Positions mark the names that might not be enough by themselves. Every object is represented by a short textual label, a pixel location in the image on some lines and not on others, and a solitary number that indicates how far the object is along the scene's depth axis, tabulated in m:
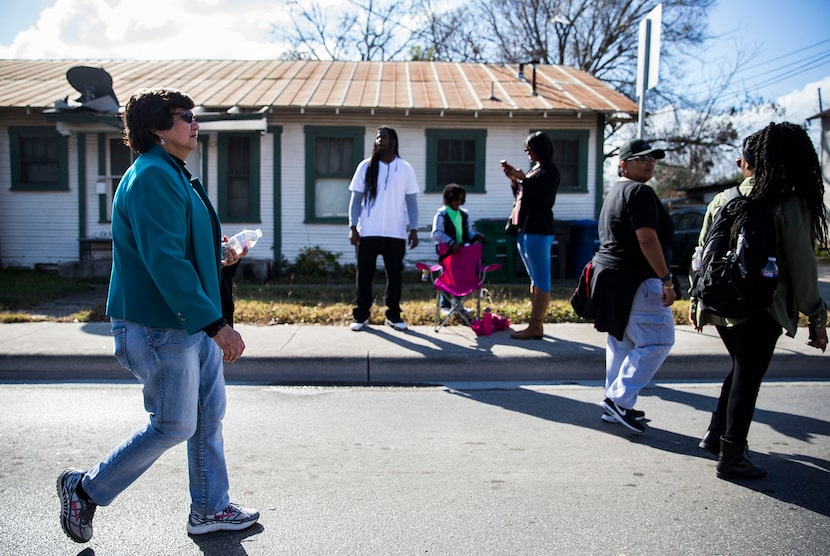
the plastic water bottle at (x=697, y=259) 3.89
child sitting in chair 7.53
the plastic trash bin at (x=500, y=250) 12.93
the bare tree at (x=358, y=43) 31.14
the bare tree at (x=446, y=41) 29.33
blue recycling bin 12.95
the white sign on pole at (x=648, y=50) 7.33
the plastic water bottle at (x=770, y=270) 3.49
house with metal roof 13.61
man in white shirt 7.24
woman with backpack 3.51
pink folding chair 7.16
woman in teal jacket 2.57
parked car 15.26
